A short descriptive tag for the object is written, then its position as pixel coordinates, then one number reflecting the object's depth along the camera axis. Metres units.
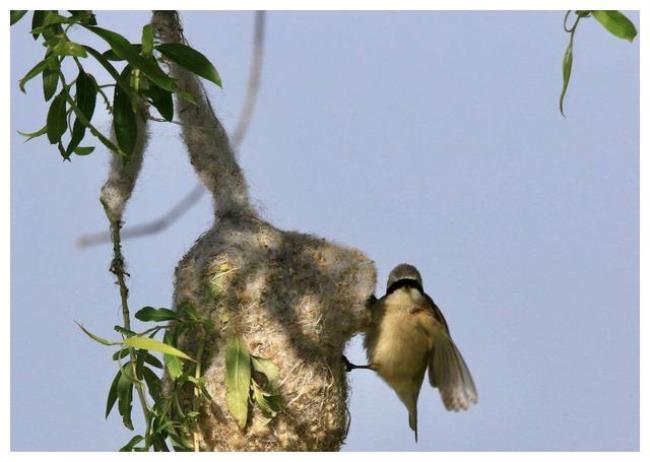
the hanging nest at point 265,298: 5.56
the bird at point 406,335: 6.25
